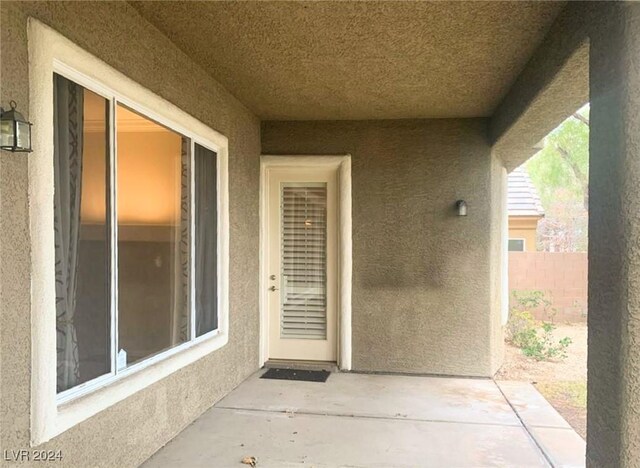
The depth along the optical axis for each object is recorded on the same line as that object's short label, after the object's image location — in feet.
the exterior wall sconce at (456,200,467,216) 16.93
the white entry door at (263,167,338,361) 18.19
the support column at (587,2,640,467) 6.29
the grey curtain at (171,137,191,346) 11.94
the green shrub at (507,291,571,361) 22.27
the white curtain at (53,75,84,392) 7.60
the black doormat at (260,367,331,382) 16.55
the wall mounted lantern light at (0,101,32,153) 6.30
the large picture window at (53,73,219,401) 7.87
